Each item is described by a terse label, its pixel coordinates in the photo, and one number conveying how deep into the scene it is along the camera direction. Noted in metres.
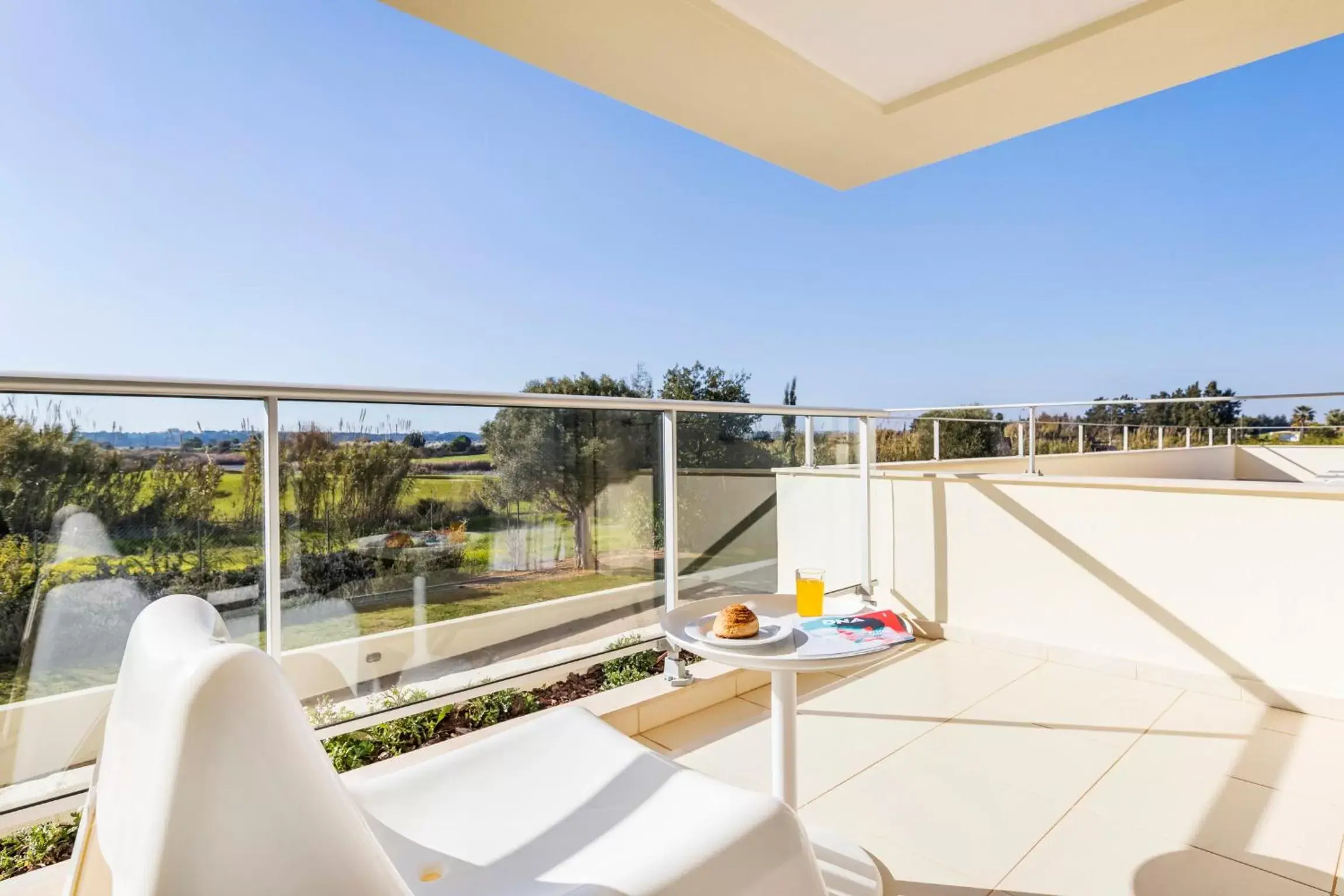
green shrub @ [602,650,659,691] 2.51
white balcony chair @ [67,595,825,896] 0.48
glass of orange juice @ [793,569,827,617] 1.57
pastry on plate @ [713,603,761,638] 1.33
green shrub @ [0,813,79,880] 1.40
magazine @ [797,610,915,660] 1.26
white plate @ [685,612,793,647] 1.31
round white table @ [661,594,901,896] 1.41
